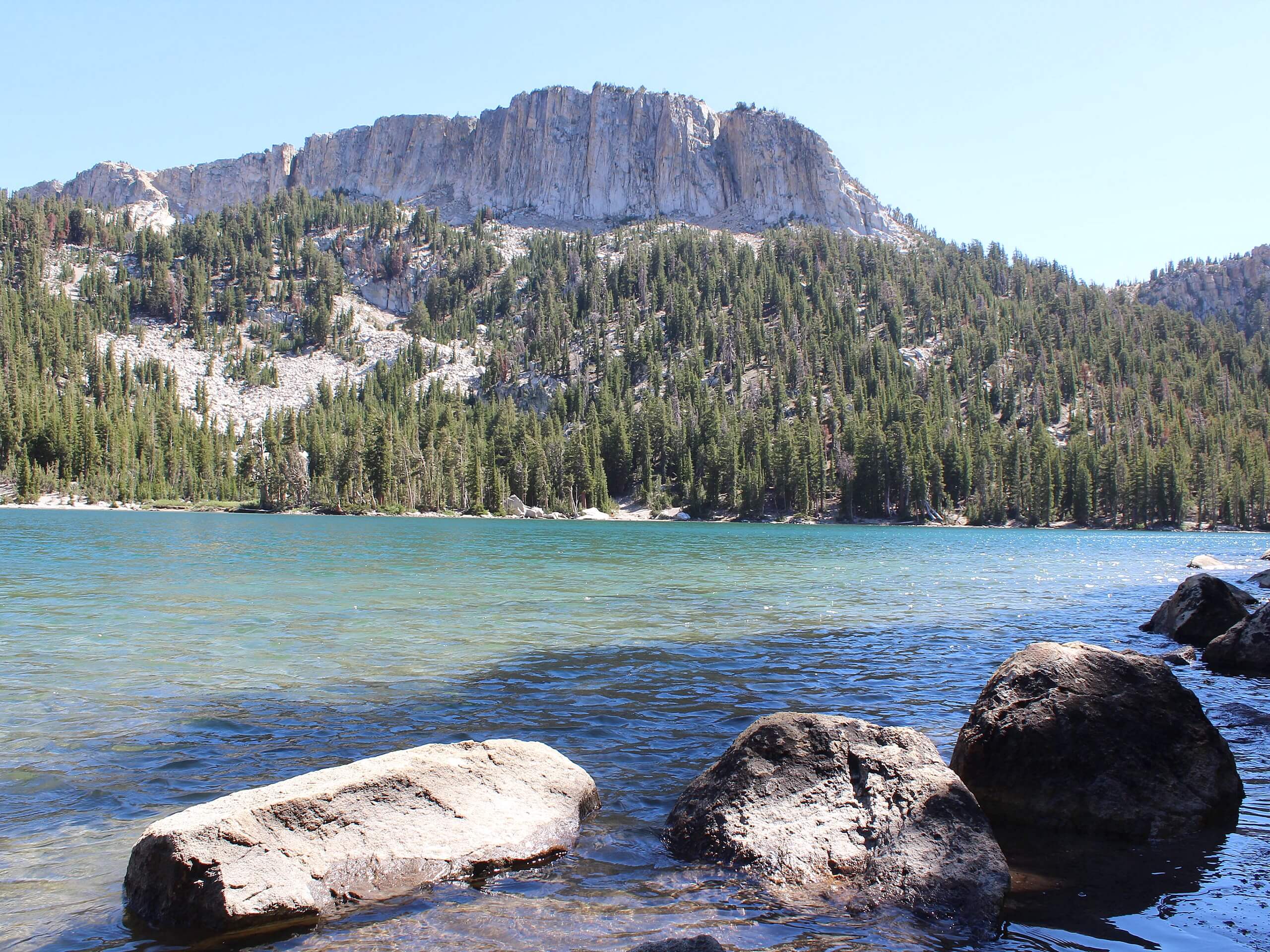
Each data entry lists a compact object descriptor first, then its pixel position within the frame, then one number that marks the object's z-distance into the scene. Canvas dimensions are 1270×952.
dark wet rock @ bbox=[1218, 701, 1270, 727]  11.02
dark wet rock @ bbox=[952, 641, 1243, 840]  7.57
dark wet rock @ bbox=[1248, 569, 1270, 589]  29.89
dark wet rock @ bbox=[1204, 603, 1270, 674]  14.88
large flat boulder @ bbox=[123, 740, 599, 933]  5.65
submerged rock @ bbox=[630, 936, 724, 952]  4.71
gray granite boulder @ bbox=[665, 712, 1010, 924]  6.12
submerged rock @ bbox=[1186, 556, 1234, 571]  39.84
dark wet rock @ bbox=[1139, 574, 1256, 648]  17.98
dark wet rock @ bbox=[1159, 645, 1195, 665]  15.59
